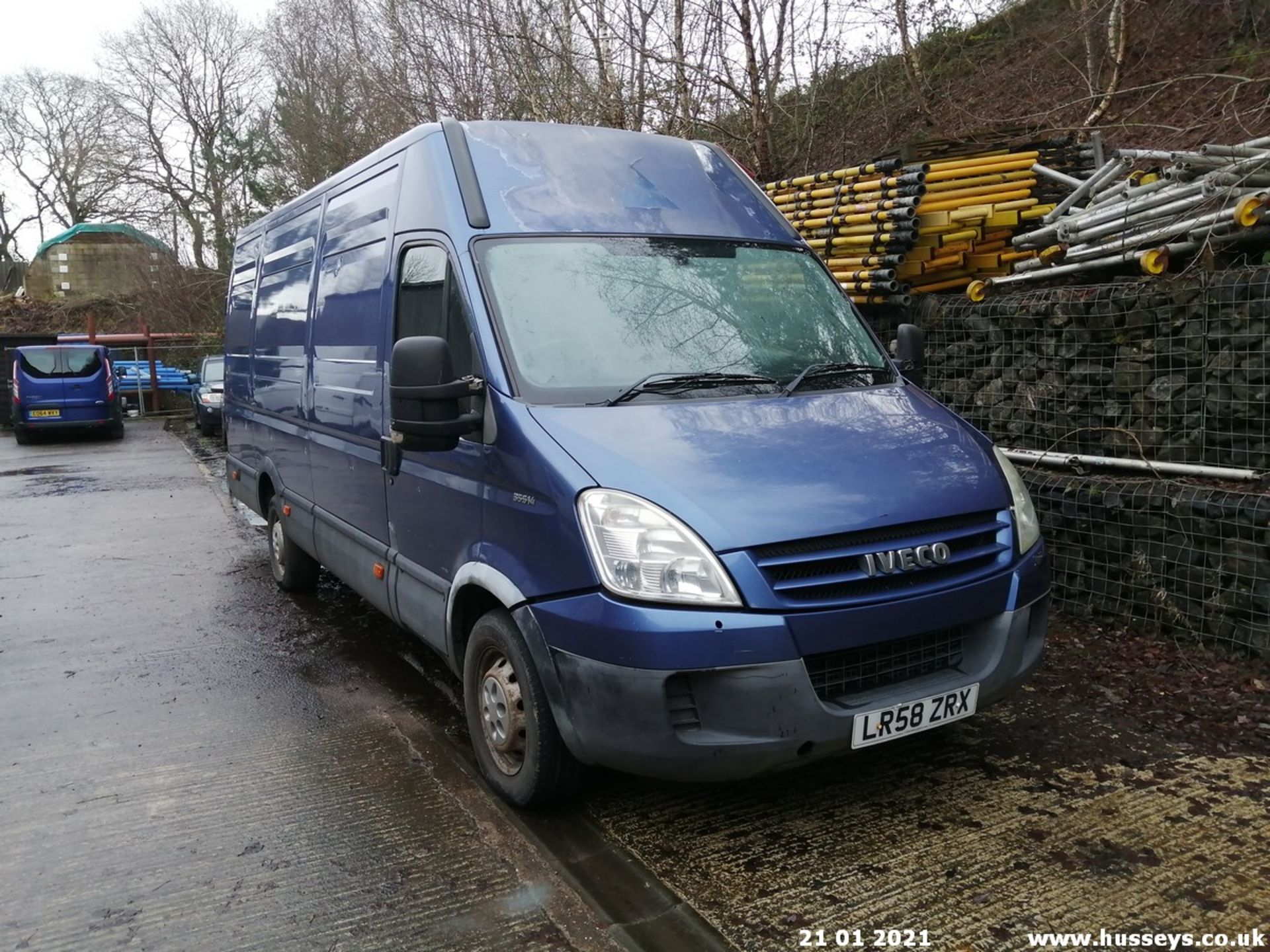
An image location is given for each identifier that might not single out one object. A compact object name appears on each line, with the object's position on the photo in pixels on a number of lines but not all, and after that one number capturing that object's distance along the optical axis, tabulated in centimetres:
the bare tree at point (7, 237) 5309
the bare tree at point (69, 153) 4850
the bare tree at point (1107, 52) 1099
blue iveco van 325
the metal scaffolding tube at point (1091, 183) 741
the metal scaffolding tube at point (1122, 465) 546
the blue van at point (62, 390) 2058
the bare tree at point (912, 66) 1238
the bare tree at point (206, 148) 3709
